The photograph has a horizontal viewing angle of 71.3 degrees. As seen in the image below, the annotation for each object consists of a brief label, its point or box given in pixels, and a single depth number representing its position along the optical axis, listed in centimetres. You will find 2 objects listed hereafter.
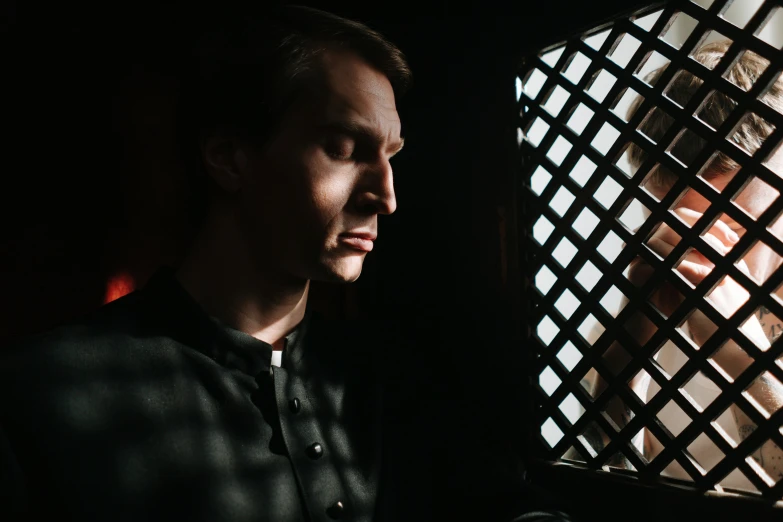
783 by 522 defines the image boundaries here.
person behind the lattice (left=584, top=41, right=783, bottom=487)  82
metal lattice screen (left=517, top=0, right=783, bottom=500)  80
